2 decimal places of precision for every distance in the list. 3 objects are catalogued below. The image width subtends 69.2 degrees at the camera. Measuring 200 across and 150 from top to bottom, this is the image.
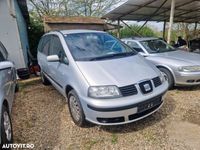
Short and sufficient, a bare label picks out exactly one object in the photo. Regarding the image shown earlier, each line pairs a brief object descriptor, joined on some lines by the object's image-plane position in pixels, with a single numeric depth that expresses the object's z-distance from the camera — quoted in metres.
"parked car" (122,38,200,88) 3.56
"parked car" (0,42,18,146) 2.00
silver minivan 2.21
